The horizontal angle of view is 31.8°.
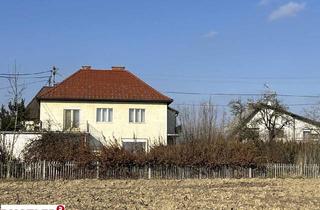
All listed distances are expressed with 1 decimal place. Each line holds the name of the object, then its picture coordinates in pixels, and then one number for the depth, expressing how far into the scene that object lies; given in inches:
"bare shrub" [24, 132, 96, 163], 1366.9
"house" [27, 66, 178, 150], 1926.7
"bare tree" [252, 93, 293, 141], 2384.4
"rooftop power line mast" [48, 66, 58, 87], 2632.9
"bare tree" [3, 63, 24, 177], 1338.8
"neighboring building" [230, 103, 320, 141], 2308.1
